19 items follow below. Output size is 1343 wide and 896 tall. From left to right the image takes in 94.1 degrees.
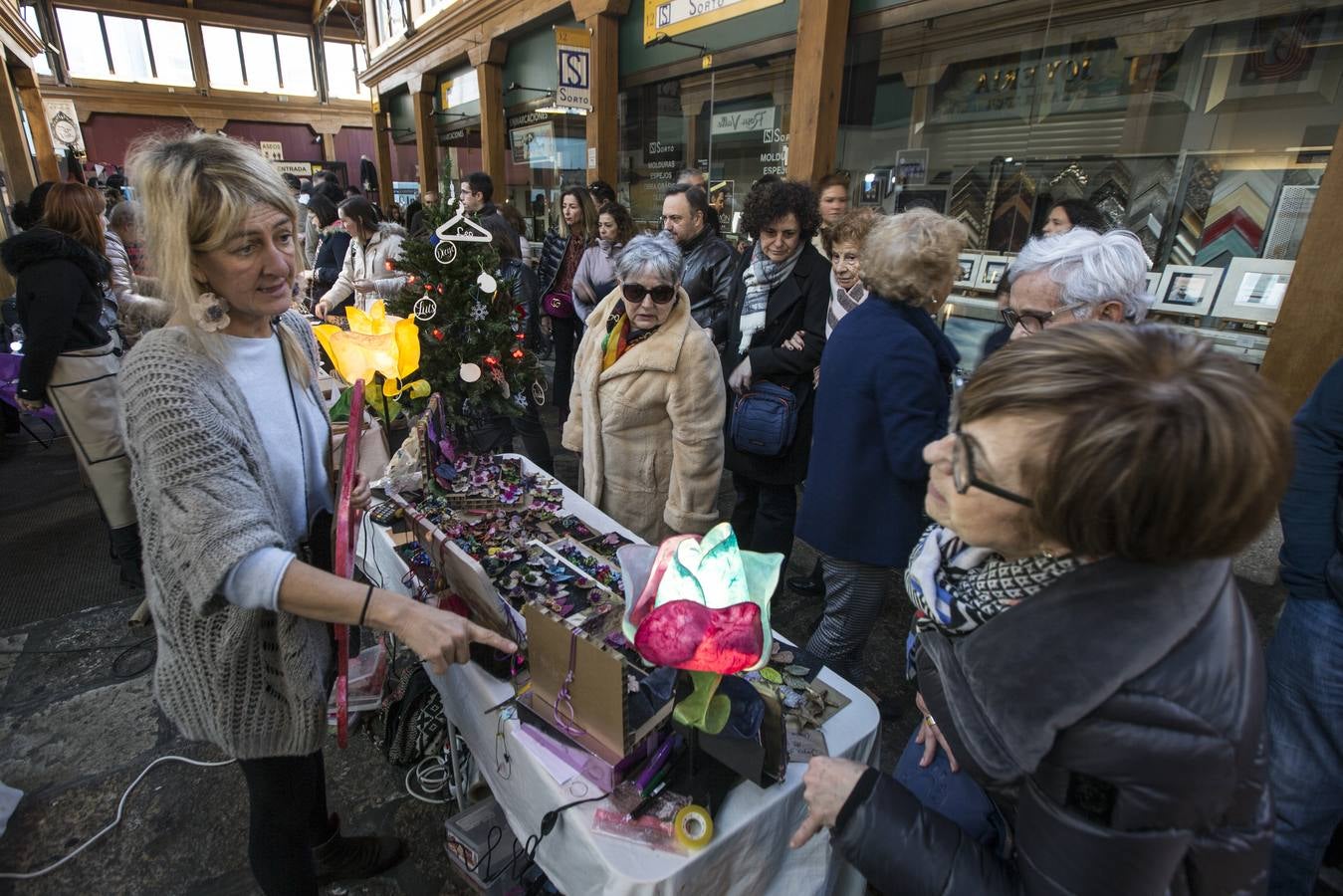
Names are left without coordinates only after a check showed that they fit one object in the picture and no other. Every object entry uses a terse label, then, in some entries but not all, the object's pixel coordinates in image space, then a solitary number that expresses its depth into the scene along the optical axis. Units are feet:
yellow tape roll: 3.63
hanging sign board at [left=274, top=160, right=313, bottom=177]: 59.98
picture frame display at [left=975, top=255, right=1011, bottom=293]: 13.94
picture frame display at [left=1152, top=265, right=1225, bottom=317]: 11.13
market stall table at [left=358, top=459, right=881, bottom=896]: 3.59
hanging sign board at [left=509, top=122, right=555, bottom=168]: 27.76
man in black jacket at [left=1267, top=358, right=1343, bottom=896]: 4.95
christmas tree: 8.51
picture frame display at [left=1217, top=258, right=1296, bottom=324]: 10.06
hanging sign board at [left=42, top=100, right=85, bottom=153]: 50.15
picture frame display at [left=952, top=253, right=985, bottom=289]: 14.35
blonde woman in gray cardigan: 3.49
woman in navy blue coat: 5.78
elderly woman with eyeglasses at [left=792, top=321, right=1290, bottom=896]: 2.10
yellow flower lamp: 6.93
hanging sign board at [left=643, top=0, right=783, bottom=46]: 17.44
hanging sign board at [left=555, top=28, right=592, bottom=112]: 21.35
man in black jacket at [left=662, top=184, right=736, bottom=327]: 11.65
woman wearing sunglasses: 7.32
